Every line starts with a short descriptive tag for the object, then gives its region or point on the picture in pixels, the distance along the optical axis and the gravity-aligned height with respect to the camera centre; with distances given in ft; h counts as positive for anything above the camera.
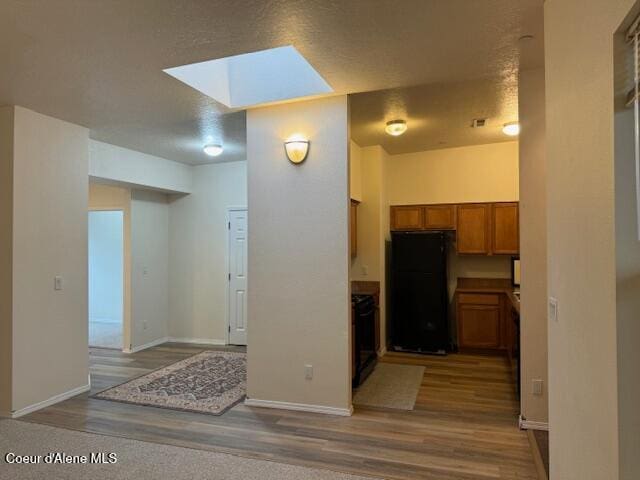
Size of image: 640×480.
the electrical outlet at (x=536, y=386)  10.39 -3.57
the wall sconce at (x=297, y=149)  11.70 +2.79
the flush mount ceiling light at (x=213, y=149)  16.61 +3.99
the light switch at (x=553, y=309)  6.49 -1.03
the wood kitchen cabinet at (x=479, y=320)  17.65 -3.23
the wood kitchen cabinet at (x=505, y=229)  18.03 +0.72
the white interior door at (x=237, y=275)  20.39 -1.38
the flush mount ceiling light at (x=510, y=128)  14.82 +4.27
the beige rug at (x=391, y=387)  12.42 -4.71
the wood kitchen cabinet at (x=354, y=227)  17.31 +0.86
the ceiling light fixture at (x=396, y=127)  14.10 +4.12
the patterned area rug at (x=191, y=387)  12.46 -4.73
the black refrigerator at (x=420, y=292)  17.99 -2.06
